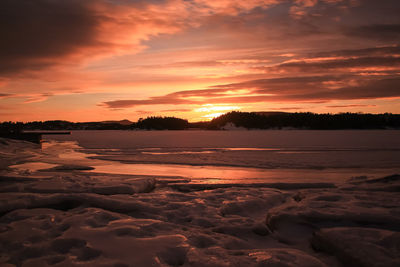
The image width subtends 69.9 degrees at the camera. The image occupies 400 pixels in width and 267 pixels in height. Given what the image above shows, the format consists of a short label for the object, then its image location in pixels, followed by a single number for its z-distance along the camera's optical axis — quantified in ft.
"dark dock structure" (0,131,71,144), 98.32
